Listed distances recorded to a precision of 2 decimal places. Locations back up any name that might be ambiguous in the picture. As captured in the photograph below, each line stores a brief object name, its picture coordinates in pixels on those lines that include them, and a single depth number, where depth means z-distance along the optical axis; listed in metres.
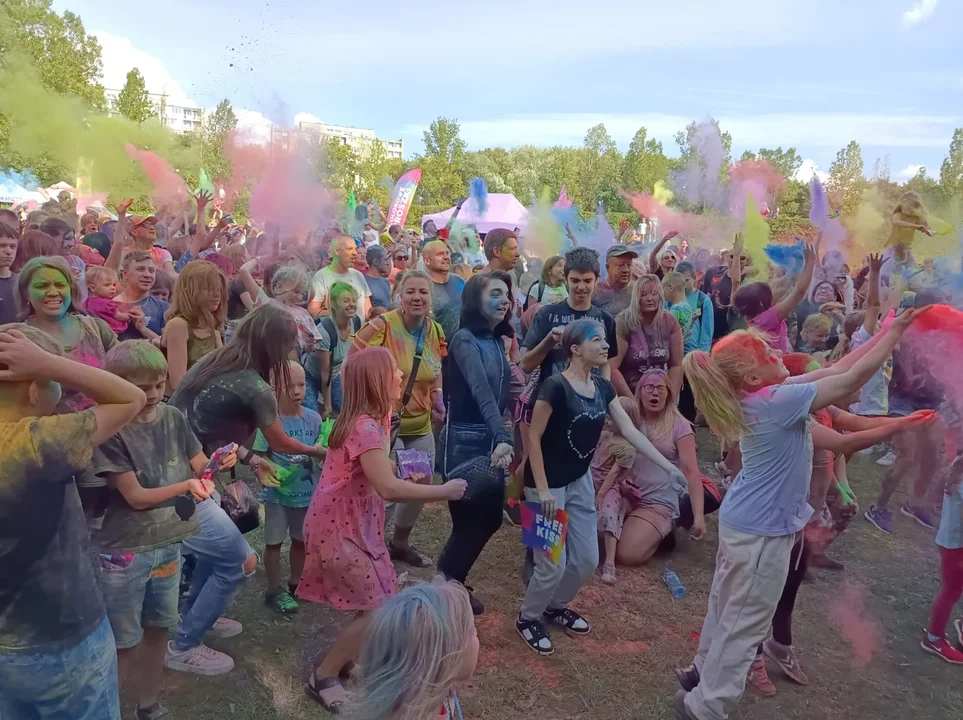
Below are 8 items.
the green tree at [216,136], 12.96
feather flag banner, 20.59
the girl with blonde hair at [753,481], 2.91
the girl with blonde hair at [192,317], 3.80
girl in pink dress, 2.94
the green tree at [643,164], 34.52
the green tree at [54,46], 12.05
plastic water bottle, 4.48
